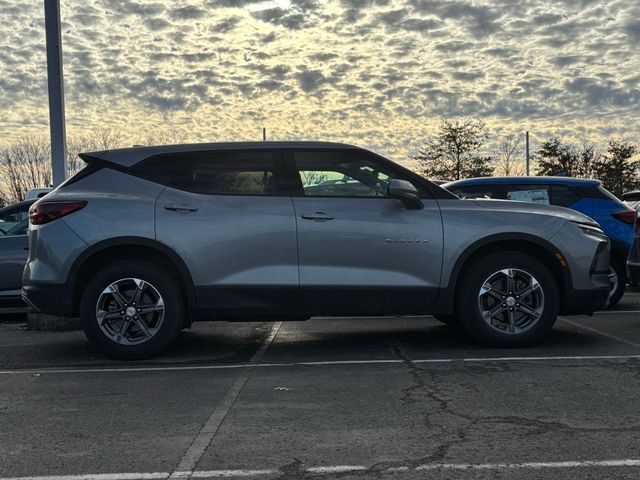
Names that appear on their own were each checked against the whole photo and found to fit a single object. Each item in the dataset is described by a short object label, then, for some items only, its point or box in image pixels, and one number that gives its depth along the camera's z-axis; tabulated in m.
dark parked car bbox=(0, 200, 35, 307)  9.08
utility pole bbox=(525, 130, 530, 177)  40.97
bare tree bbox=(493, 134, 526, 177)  41.12
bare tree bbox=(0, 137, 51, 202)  40.59
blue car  9.38
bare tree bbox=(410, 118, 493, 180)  38.81
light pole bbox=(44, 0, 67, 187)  12.11
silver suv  6.20
